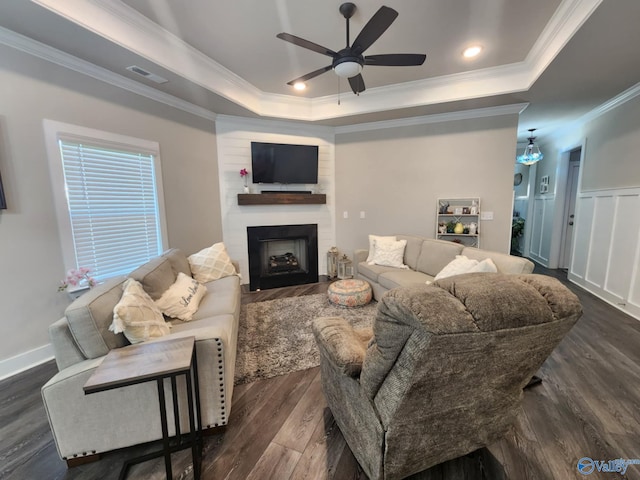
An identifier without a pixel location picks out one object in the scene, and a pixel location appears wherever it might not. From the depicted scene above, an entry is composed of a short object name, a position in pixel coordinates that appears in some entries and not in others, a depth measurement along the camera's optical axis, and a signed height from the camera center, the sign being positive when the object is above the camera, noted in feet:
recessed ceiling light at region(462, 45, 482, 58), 9.12 +5.43
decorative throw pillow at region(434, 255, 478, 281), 8.57 -2.09
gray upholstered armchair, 2.81 -1.98
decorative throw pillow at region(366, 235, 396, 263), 13.07 -1.80
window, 7.95 +0.33
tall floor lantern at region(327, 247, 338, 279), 15.83 -3.45
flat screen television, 13.69 +2.32
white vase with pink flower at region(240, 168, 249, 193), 13.65 +1.62
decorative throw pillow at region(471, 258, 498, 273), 7.77 -1.87
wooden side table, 3.71 -2.40
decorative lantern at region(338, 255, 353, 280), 15.26 -3.69
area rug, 7.38 -4.43
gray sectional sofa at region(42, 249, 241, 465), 4.37 -3.21
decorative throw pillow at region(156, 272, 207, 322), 6.93 -2.55
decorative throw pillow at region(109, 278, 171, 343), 4.68 -2.08
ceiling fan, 6.00 +4.05
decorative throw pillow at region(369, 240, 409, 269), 12.32 -2.32
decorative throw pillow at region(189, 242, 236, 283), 10.02 -2.25
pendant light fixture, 16.80 +3.06
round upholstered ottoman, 11.09 -3.78
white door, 16.39 -0.52
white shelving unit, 13.25 -0.78
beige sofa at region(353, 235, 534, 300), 9.28 -2.42
